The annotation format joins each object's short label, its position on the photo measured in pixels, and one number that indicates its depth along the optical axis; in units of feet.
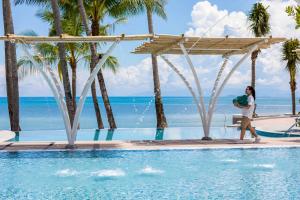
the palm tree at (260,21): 99.66
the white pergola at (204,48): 44.76
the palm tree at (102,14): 68.85
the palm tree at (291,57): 108.47
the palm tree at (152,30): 71.41
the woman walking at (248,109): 43.62
